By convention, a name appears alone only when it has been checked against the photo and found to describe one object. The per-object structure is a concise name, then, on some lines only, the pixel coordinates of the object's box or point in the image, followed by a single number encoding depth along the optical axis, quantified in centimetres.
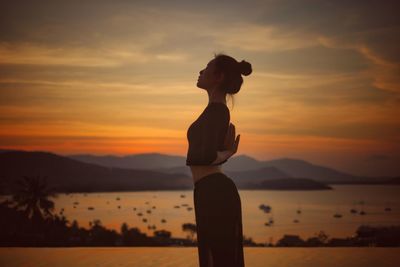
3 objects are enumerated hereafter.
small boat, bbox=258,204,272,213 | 8259
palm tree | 3225
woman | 393
